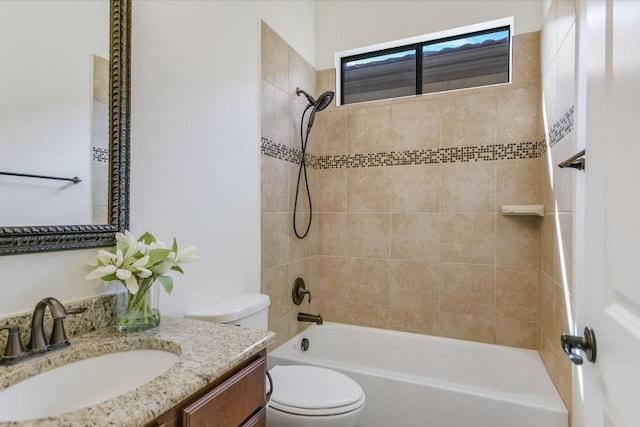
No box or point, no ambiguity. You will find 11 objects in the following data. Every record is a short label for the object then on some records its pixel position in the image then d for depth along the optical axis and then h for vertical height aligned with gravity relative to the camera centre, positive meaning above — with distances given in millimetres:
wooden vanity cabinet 724 -474
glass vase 1022 -321
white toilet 1389 -820
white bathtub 1552 -937
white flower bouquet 991 -179
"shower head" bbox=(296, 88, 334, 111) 2188 +752
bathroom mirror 880 +175
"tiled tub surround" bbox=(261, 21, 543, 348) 2084 +36
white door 563 +2
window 2291 +1101
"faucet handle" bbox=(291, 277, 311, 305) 2273 -555
